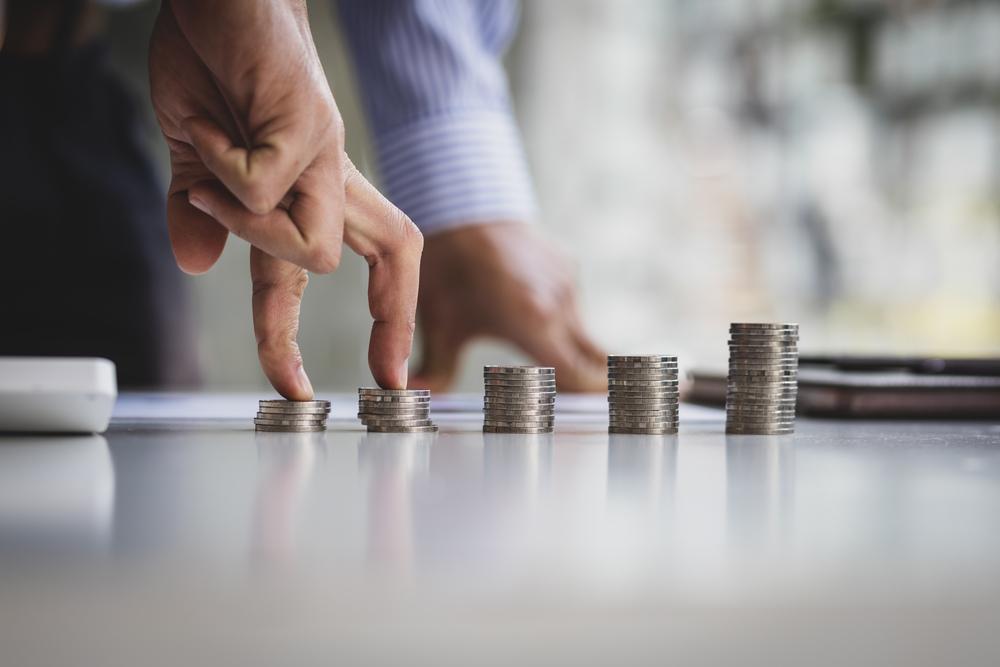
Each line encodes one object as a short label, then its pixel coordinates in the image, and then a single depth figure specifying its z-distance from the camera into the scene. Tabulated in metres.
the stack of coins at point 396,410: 0.78
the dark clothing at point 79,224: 2.20
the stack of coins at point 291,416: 0.78
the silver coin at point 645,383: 0.79
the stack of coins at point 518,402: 0.78
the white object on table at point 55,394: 0.67
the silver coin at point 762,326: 0.78
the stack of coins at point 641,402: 0.78
